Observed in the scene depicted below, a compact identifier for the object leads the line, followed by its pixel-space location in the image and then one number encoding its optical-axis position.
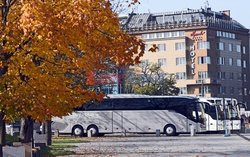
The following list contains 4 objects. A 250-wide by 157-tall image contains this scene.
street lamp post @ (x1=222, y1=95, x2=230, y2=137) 55.65
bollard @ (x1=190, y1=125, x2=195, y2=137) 57.41
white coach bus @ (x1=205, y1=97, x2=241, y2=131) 62.00
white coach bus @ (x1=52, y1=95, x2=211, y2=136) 59.97
